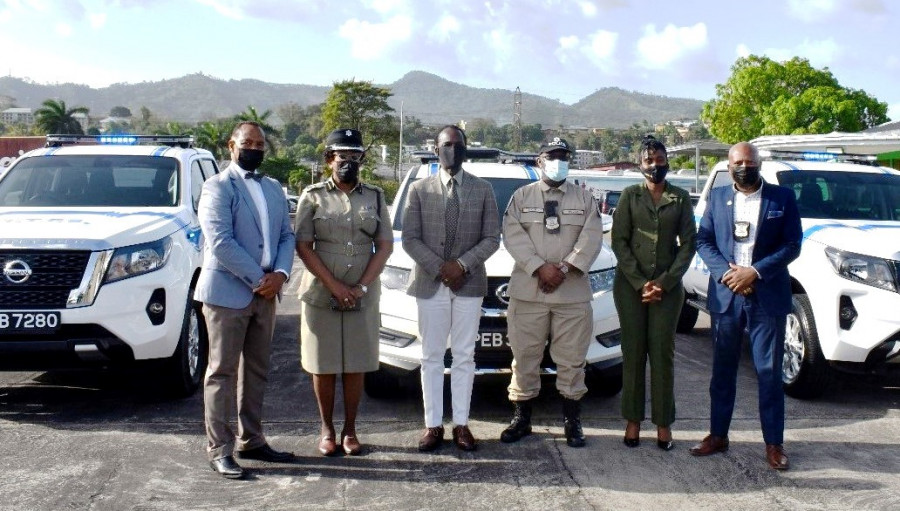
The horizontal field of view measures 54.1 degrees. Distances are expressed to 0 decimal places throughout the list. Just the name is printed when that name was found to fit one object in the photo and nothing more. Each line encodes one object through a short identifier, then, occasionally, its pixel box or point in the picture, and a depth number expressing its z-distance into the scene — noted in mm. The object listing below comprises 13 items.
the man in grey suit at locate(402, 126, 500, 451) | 5117
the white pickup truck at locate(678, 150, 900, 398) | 5914
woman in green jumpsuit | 5184
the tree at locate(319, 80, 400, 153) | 65125
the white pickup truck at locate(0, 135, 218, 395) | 5512
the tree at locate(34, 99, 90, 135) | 73438
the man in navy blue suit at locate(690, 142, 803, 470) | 4969
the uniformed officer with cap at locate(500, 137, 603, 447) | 5191
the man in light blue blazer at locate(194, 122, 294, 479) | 4734
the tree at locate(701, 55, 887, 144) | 38938
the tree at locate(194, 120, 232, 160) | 80438
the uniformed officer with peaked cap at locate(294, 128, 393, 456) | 4969
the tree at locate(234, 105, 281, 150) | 75000
